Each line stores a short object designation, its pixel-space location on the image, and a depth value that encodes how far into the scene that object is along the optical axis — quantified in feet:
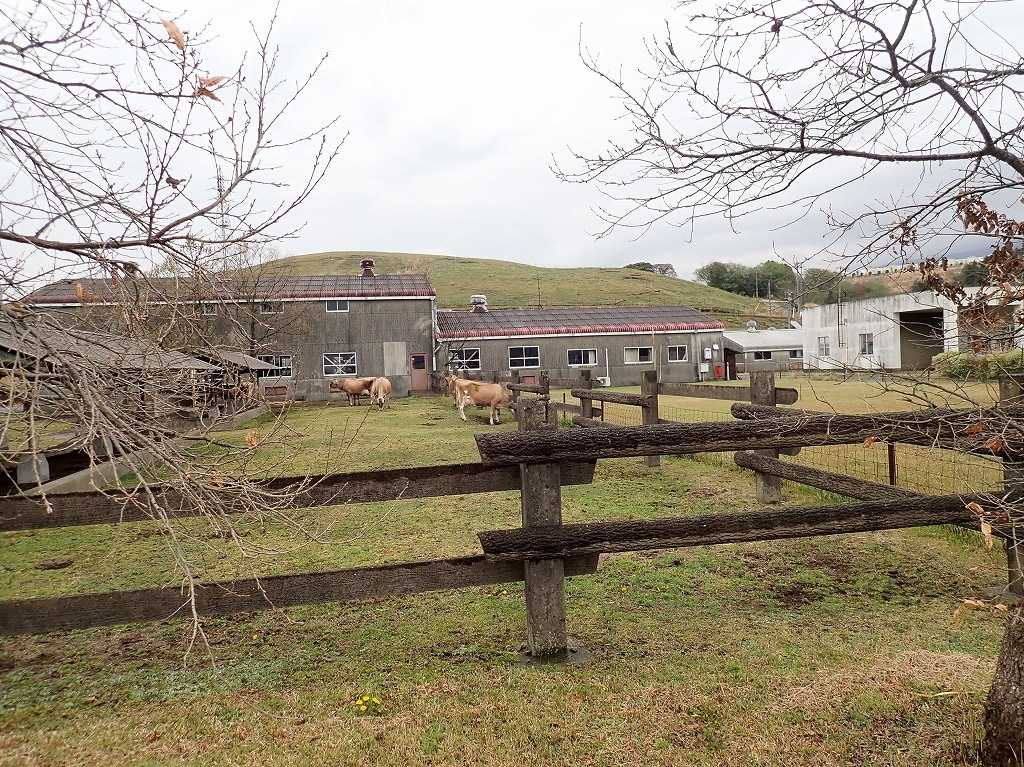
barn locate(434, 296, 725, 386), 123.44
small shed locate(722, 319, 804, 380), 153.69
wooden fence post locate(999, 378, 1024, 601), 10.17
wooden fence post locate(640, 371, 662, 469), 34.60
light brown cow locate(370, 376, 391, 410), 86.22
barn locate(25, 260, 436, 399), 106.73
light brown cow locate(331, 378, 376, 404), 92.73
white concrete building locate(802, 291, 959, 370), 107.24
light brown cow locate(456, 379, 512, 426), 64.18
